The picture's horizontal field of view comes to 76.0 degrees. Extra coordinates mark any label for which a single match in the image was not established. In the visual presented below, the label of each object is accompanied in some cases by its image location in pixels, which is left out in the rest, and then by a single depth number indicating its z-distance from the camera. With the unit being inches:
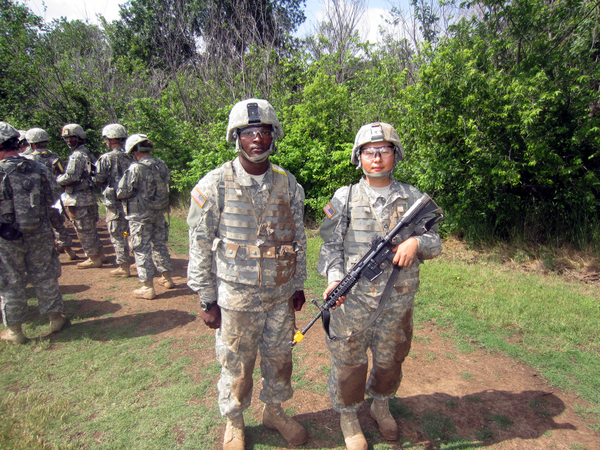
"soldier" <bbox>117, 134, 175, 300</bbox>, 210.8
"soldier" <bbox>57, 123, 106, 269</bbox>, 254.4
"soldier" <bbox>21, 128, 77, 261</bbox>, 267.9
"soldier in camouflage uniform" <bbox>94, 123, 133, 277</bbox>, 243.0
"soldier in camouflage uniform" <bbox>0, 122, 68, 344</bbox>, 161.3
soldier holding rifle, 104.9
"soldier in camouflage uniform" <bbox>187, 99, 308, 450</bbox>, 101.0
